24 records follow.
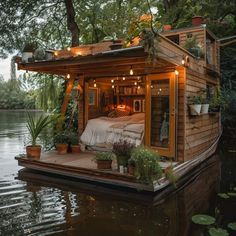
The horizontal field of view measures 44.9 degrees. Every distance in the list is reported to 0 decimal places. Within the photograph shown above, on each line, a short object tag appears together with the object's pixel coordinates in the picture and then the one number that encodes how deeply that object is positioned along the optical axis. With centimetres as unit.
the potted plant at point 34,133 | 594
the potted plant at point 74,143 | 693
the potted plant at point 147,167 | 431
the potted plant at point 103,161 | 501
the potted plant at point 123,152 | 474
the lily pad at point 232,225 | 343
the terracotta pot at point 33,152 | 593
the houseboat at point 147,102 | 500
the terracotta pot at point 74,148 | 692
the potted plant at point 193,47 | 665
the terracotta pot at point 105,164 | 501
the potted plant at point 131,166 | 460
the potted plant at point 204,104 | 641
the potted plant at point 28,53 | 637
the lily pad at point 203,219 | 354
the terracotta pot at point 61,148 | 670
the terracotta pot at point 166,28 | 864
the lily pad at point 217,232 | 323
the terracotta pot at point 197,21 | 808
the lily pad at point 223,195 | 460
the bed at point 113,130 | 626
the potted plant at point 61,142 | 671
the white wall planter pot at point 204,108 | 641
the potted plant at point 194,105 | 592
